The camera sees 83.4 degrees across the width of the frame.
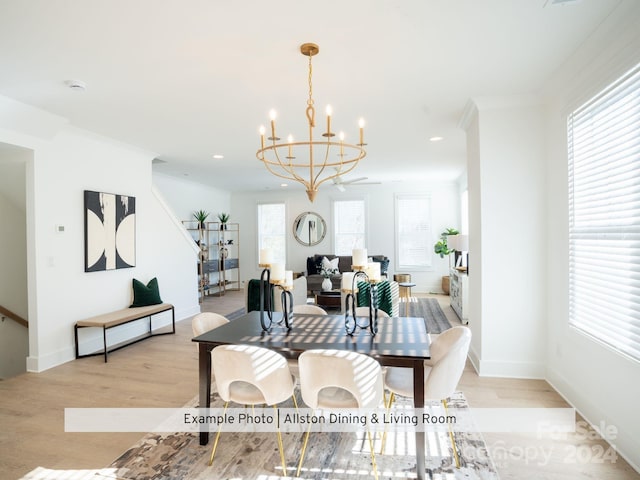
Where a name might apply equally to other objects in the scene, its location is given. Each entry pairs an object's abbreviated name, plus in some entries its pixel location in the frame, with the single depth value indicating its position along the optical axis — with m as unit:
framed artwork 4.40
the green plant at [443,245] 7.88
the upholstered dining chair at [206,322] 2.69
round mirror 9.27
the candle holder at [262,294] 2.49
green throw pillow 5.06
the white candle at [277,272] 2.53
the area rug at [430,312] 5.38
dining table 2.03
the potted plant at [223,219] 9.04
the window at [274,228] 9.61
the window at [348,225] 9.09
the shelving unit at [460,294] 5.50
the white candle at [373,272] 2.46
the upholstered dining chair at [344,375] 1.89
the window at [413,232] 8.71
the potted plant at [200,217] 8.09
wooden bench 4.14
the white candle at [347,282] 2.65
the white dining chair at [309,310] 3.21
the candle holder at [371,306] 2.45
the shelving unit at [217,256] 8.16
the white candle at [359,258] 2.49
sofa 7.22
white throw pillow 8.29
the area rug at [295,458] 2.12
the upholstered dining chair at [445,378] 2.15
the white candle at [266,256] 2.49
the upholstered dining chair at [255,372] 2.03
